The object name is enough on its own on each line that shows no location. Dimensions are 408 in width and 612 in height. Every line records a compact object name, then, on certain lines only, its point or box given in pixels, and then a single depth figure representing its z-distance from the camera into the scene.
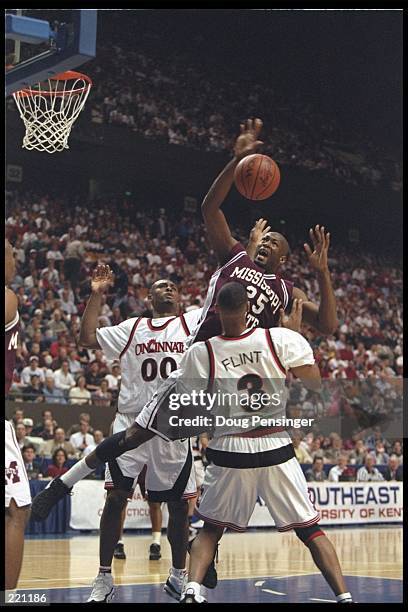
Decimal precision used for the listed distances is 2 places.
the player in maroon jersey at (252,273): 6.34
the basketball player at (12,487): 5.45
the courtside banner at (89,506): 13.45
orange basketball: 6.93
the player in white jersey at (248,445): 5.55
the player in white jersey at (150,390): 6.82
